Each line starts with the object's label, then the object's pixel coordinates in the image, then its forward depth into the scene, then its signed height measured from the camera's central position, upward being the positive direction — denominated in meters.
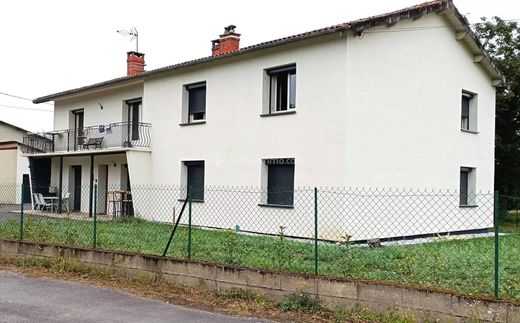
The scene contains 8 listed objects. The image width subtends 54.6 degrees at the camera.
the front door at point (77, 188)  21.84 -1.14
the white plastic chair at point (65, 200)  21.16 -1.63
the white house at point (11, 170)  29.22 -0.56
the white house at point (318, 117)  12.69 +1.45
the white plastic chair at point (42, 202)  20.88 -1.72
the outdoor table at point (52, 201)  20.94 -1.70
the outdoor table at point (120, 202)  17.71 -1.41
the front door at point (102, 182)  20.64 -0.82
